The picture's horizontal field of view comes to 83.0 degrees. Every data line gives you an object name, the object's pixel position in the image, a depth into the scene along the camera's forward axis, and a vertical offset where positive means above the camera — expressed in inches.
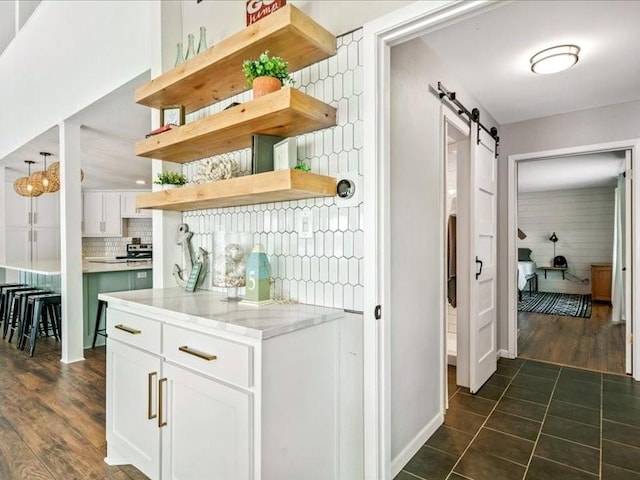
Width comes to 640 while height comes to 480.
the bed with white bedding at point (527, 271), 290.6 -28.3
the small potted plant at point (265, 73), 56.9 +26.3
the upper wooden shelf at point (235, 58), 56.3 +32.0
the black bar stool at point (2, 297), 195.8 -31.8
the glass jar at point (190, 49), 78.1 +41.5
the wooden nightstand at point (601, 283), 278.1 -35.3
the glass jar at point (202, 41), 78.0 +42.7
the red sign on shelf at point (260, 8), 62.3 +40.9
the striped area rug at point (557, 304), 240.1 -49.9
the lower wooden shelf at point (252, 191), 54.2 +8.0
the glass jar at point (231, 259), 69.6 -4.2
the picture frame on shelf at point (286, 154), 59.7 +14.1
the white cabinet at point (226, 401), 48.7 -25.2
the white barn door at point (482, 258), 111.0 -6.6
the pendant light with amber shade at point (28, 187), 188.7 +27.3
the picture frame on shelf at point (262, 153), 62.7 +15.0
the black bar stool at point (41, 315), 151.3 -34.5
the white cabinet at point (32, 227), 244.1 +8.2
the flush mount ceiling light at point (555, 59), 92.4 +47.0
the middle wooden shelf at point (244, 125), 54.5 +19.4
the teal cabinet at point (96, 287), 161.6 -22.8
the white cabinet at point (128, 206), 323.0 +28.9
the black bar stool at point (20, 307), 163.3 -32.1
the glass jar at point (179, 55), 81.0 +41.2
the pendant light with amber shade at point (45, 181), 174.2 +28.1
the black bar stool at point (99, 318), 159.6 -35.8
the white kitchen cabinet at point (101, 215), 311.6 +20.5
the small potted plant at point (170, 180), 81.8 +13.3
